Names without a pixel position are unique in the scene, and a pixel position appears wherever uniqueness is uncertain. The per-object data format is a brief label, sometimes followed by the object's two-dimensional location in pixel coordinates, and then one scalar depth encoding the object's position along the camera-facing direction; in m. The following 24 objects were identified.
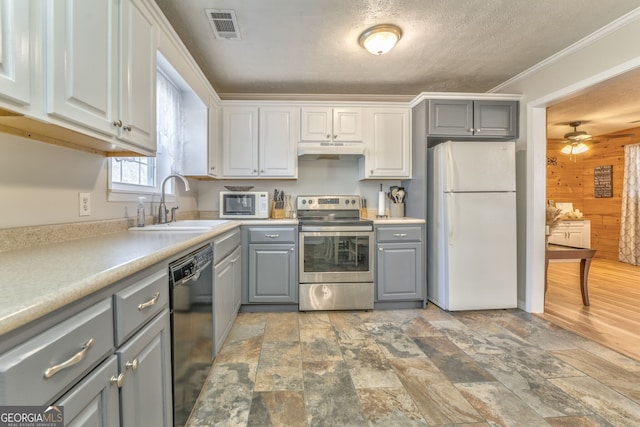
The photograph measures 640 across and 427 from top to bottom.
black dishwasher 1.24
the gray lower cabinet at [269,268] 2.81
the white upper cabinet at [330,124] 3.12
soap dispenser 1.97
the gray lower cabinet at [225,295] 1.90
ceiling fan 4.66
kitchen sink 1.86
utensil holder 3.30
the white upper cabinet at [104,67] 0.99
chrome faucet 2.11
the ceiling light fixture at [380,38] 2.11
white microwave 3.05
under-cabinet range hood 3.04
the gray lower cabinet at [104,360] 0.56
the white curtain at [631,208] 4.95
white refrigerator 2.76
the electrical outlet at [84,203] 1.50
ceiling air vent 1.96
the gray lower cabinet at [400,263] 2.89
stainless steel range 2.82
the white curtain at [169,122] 2.24
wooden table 2.96
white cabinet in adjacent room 5.43
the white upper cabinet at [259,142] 3.09
